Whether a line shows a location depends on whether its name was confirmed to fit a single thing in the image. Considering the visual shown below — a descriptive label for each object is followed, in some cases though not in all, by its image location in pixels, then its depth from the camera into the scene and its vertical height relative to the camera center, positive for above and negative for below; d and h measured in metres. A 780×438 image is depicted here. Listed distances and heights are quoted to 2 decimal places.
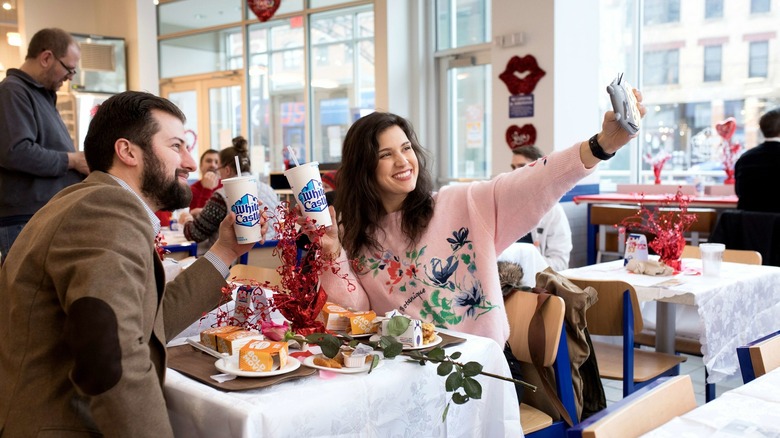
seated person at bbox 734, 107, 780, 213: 4.90 -0.16
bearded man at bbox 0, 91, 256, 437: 1.21 -0.30
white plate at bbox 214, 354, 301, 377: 1.46 -0.45
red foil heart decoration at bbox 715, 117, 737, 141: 6.57 +0.19
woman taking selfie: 2.03 -0.23
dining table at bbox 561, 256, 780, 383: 2.95 -0.67
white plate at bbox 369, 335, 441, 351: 1.67 -0.45
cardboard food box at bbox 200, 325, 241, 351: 1.69 -0.43
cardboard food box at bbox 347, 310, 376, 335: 1.79 -0.43
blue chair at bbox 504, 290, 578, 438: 2.18 -0.63
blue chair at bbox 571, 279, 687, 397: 2.73 -0.68
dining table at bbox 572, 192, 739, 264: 5.80 -0.45
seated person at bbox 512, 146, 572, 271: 4.25 -0.54
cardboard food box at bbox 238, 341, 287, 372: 1.49 -0.42
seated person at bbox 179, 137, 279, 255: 4.11 -0.35
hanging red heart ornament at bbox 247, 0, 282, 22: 8.00 +1.64
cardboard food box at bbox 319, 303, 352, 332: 1.82 -0.43
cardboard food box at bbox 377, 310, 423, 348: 1.66 -0.43
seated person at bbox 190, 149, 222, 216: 5.75 -0.28
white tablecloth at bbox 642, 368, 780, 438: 1.22 -0.48
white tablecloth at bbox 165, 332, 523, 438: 1.33 -0.50
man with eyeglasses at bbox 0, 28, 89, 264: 3.20 +0.09
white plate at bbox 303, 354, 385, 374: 1.51 -0.46
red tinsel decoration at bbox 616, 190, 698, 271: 3.41 -0.44
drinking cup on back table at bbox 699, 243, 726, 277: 3.20 -0.49
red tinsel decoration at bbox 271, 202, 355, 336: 1.79 -0.32
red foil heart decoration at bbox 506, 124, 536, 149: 7.21 +0.15
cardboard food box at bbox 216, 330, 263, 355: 1.61 -0.42
